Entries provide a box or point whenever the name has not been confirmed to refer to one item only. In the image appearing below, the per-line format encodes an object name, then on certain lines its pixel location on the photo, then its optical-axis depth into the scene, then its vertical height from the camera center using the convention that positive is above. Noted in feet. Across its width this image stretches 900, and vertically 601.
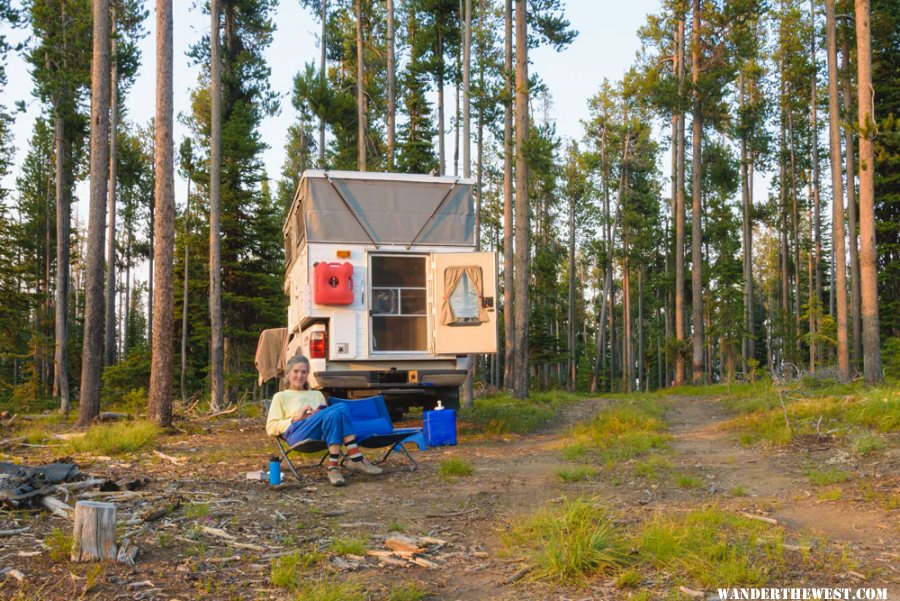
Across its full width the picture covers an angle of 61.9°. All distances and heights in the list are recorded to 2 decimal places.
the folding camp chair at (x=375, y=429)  22.82 -3.05
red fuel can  28.48 +1.73
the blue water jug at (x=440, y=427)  29.27 -3.85
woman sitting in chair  21.90 -2.66
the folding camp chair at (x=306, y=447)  21.79 -3.44
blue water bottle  20.34 -3.81
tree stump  12.57 -3.38
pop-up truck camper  29.09 +1.74
